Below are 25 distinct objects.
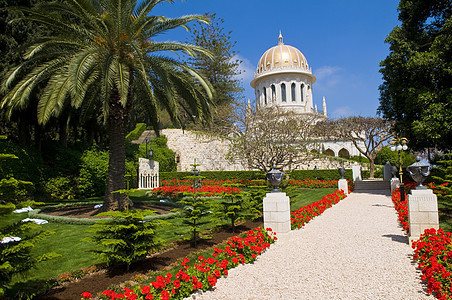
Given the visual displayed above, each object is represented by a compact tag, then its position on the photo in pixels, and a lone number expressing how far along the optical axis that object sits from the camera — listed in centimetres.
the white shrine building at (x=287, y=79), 5203
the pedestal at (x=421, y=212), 684
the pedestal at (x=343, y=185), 1828
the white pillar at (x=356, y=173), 2575
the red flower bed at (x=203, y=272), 395
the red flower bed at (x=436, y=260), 409
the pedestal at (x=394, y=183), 1738
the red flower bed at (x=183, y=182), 2095
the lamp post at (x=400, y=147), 1252
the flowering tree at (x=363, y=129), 3119
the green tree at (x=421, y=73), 1371
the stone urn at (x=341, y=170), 1819
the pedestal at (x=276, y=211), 823
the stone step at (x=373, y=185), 2295
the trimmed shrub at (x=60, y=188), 1569
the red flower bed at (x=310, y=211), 907
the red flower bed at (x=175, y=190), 1585
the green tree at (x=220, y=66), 3778
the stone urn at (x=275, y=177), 821
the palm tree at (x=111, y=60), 888
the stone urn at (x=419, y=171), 684
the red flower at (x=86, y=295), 368
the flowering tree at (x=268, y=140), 2039
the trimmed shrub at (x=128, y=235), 462
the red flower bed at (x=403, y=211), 791
